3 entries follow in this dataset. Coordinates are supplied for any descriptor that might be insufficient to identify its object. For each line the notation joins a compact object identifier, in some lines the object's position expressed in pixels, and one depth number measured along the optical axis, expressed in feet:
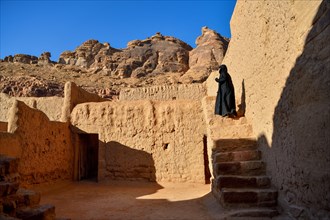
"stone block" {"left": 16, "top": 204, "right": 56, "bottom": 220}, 10.26
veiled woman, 21.95
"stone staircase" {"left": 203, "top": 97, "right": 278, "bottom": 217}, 14.62
